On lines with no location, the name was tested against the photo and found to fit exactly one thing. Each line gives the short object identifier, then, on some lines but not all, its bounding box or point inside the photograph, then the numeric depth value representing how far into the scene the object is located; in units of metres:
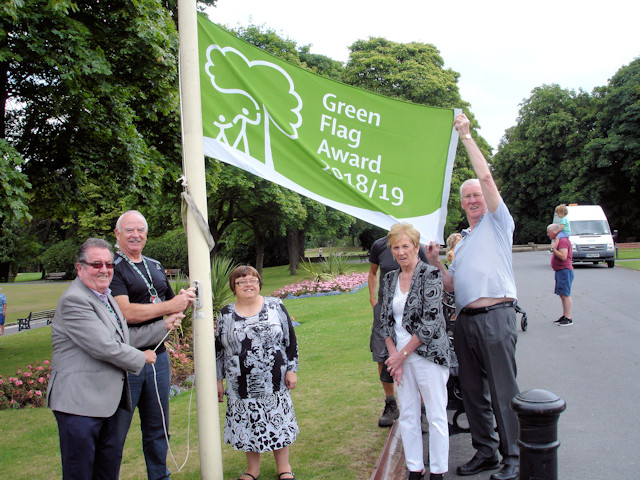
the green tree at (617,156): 42.91
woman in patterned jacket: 4.06
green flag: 3.89
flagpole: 3.46
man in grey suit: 3.19
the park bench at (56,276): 54.38
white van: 24.52
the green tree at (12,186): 8.08
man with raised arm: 4.22
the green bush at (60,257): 58.88
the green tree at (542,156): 51.81
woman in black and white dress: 4.17
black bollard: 3.00
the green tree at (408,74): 39.34
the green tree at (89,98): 9.26
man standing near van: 10.62
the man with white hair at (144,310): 3.80
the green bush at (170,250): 52.50
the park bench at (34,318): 20.36
